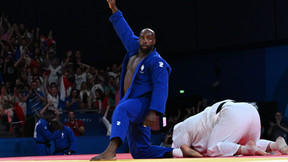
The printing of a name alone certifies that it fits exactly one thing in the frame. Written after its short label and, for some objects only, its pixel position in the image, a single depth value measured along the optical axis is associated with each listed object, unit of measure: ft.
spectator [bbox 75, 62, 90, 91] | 56.41
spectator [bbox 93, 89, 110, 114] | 51.90
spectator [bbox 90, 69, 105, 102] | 54.76
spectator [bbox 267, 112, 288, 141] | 49.26
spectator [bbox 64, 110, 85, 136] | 46.47
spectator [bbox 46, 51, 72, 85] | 54.55
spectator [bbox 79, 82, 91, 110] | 51.71
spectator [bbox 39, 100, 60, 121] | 45.26
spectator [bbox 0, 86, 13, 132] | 42.77
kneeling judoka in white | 23.86
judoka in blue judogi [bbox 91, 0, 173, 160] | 20.64
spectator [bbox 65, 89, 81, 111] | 49.79
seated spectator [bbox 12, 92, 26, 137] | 43.01
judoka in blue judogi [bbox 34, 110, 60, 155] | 42.72
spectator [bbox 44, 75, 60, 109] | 49.49
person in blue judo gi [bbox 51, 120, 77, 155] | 43.22
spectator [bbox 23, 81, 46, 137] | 44.05
